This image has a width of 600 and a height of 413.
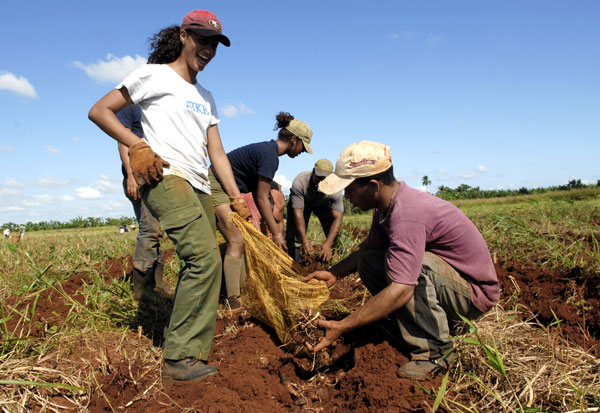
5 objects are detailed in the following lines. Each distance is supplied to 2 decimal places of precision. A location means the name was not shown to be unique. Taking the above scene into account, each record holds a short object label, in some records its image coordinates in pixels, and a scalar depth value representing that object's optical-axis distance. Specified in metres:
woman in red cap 2.12
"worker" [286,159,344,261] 5.06
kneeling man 2.04
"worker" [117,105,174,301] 3.38
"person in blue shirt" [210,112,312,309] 3.51
